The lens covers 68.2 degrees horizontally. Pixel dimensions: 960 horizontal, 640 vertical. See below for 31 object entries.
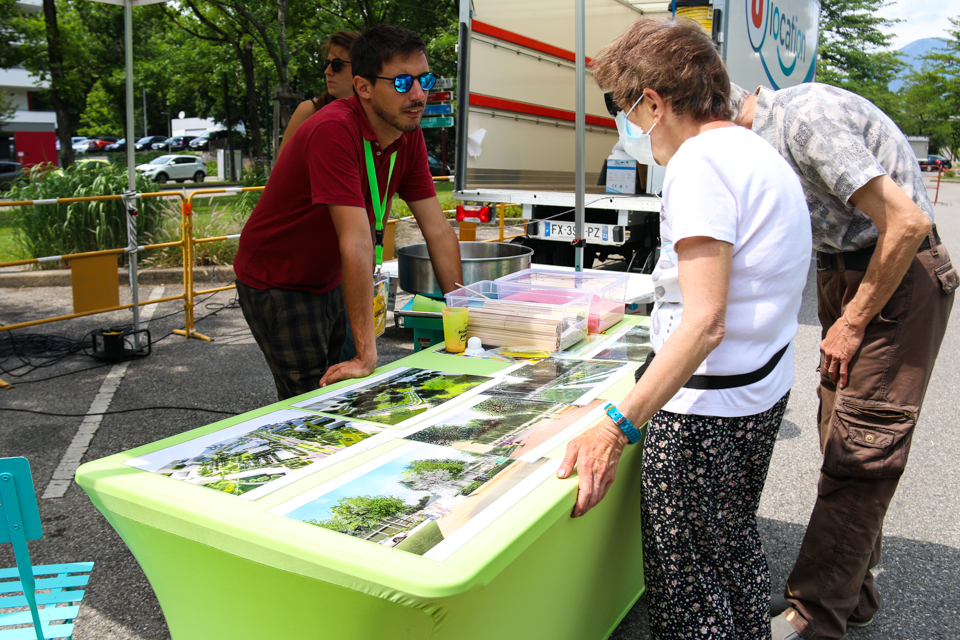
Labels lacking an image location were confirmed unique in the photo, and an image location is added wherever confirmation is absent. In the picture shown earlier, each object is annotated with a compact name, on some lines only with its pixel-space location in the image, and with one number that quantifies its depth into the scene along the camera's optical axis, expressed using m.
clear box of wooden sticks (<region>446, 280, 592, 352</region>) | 2.48
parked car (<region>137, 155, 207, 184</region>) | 30.16
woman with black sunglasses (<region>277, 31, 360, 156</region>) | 3.46
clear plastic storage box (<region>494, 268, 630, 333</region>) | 2.76
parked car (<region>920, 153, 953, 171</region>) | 53.28
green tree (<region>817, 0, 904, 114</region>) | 36.03
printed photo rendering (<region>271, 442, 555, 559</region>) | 1.25
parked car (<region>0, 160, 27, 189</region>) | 27.12
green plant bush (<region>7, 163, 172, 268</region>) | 7.62
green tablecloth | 1.15
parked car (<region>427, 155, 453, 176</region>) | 29.26
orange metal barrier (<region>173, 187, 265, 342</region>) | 6.08
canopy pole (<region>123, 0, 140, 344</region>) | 5.53
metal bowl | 3.11
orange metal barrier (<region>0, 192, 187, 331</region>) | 4.81
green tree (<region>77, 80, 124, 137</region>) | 36.41
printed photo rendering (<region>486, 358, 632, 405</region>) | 2.03
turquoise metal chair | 1.41
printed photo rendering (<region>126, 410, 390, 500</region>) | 1.45
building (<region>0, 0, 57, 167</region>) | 40.59
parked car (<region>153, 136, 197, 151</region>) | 44.28
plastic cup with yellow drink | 2.48
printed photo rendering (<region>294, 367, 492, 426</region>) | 1.86
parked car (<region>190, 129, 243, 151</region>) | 43.25
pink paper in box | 2.65
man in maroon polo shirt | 2.15
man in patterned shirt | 1.86
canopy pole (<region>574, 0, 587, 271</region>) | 3.18
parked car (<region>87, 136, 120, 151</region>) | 42.56
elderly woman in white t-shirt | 1.45
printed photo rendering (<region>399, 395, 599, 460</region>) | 1.67
